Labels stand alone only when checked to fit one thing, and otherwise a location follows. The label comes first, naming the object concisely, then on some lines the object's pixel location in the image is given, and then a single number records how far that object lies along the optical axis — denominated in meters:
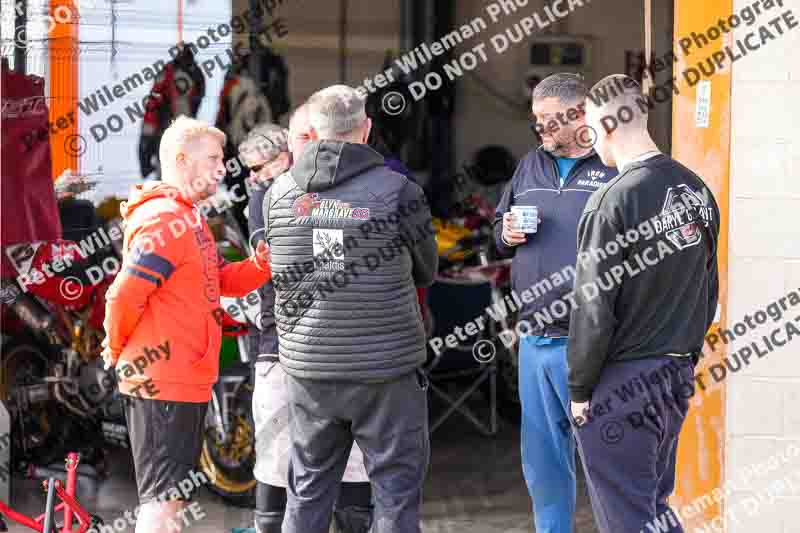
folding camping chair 14.90
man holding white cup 8.53
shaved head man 6.88
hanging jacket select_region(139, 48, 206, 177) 13.39
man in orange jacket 7.77
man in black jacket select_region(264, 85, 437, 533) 7.43
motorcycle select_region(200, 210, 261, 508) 10.94
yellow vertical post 9.15
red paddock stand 8.62
